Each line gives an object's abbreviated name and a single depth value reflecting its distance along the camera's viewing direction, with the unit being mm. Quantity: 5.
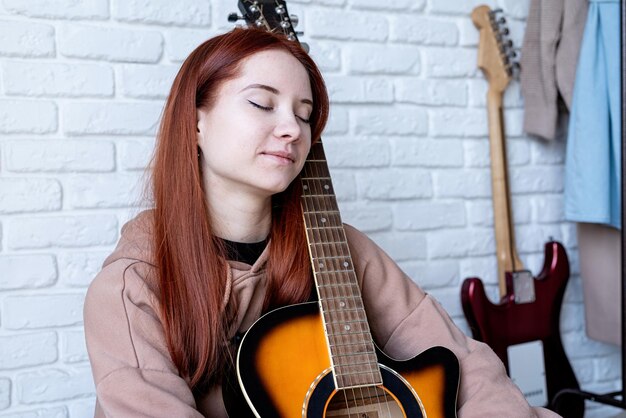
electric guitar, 2059
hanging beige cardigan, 2100
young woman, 1178
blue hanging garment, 2027
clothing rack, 1883
